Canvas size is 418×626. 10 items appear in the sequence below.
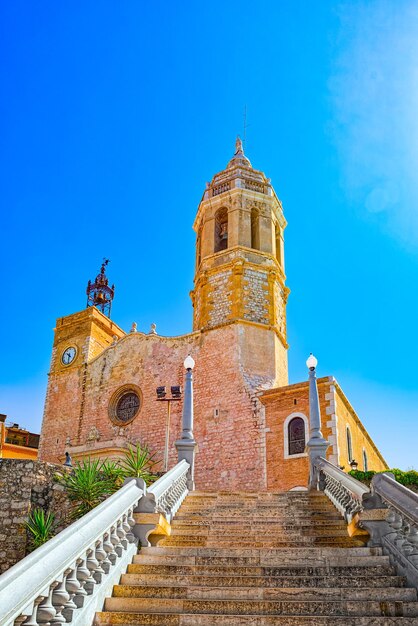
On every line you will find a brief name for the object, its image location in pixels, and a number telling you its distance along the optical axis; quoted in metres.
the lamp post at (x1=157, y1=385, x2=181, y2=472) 15.96
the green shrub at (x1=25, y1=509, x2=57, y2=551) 11.49
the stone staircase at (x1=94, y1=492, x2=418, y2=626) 4.91
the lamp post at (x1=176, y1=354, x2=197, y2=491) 11.54
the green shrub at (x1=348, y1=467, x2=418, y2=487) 15.35
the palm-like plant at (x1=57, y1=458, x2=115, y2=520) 12.01
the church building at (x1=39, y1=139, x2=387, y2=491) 19.39
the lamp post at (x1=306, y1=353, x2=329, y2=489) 11.77
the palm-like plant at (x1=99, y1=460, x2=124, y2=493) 13.09
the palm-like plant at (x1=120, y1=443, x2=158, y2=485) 13.39
